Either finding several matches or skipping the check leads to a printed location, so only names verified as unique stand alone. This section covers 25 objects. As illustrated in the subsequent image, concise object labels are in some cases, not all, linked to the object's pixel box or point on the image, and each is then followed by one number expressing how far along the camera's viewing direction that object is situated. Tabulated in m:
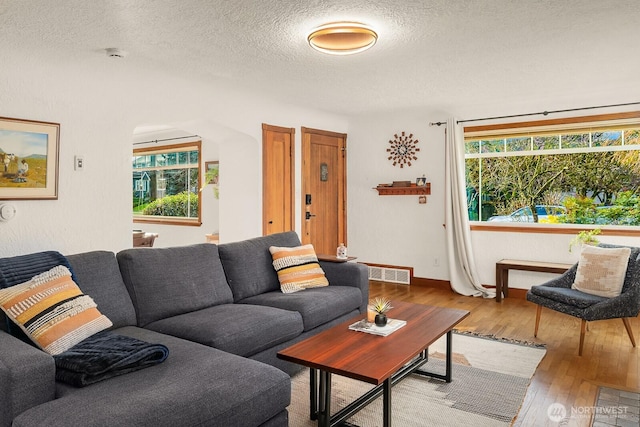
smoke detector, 3.36
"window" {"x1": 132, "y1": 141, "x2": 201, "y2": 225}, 8.19
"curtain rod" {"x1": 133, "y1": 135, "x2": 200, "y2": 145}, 8.07
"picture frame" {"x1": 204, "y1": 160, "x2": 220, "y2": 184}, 7.66
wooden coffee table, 2.15
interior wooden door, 5.38
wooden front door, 6.07
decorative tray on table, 2.66
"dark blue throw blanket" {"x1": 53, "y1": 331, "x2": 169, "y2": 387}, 1.91
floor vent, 6.38
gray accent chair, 3.44
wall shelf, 6.14
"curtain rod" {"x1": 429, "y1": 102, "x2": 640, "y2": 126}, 4.90
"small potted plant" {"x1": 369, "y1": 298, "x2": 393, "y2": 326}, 2.74
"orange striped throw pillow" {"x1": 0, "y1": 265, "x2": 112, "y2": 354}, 2.17
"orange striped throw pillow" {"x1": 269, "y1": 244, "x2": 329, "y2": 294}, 3.71
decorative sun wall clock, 6.27
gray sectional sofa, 1.73
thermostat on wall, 3.39
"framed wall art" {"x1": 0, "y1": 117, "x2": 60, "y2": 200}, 3.43
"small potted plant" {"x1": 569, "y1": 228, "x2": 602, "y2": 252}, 4.62
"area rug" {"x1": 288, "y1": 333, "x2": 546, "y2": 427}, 2.53
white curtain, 5.70
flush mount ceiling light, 2.94
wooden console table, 5.05
